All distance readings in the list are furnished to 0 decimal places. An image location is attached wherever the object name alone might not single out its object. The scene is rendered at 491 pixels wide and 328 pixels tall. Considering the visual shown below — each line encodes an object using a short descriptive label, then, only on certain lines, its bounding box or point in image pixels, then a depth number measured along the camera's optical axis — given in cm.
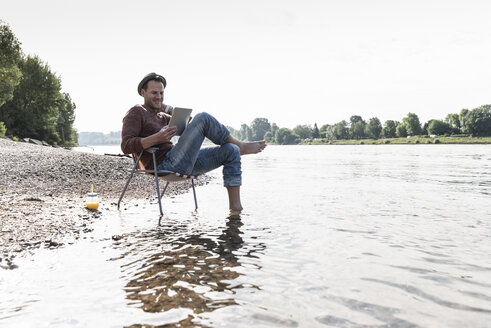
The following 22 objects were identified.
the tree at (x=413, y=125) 13862
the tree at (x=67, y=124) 6366
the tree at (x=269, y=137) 18598
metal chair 566
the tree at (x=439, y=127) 13275
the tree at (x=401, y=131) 14138
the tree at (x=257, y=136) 19368
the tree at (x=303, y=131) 18291
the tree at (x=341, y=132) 16150
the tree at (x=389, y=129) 14700
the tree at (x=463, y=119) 12362
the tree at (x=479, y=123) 11756
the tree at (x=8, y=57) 2977
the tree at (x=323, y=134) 18588
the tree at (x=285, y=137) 17488
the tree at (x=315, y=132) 18875
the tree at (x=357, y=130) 15588
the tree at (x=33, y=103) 4369
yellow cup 623
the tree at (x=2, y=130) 3339
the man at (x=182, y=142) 558
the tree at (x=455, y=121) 13288
